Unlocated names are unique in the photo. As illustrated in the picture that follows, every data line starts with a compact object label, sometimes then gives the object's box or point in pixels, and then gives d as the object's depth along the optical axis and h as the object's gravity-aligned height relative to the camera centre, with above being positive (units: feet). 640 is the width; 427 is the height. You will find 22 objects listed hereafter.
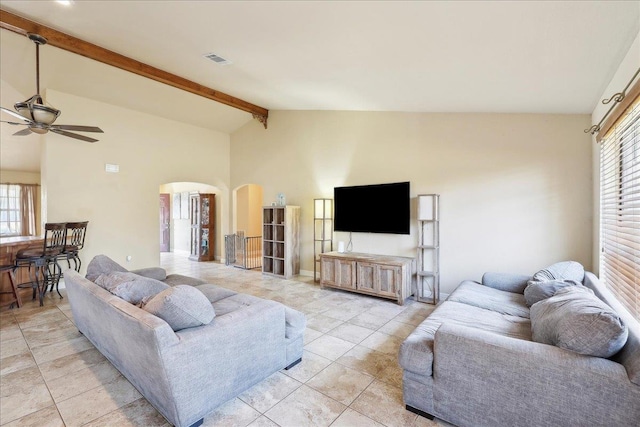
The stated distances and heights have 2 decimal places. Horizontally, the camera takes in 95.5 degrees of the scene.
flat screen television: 14.85 +0.05
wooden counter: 14.15 -2.35
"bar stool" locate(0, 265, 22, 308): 13.19 -3.65
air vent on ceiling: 12.26 +6.52
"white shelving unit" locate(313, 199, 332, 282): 18.51 -1.26
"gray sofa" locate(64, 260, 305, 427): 5.52 -3.12
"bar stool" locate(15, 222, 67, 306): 13.93 -2.35
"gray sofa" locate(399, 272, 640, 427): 4.63 -3.08
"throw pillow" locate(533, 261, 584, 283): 9.77 -2.18
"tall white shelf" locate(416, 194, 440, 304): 13.97 -1.90
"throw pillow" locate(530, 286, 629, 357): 4.83 -2.13
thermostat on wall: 18.47 +2.65
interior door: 32.58 -1.25
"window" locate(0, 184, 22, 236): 27.35 -0.11
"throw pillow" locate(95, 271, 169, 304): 7.30 -2.06
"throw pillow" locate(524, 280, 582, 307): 8.72 -2.47
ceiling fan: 10.85 +3.62
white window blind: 6.73 +0.00
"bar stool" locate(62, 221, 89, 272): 15.23 -1.89
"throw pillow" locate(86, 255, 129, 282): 9.51 -1.95
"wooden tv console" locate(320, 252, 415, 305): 13.94 -3.31
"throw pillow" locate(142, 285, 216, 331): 5.92 -2.07
